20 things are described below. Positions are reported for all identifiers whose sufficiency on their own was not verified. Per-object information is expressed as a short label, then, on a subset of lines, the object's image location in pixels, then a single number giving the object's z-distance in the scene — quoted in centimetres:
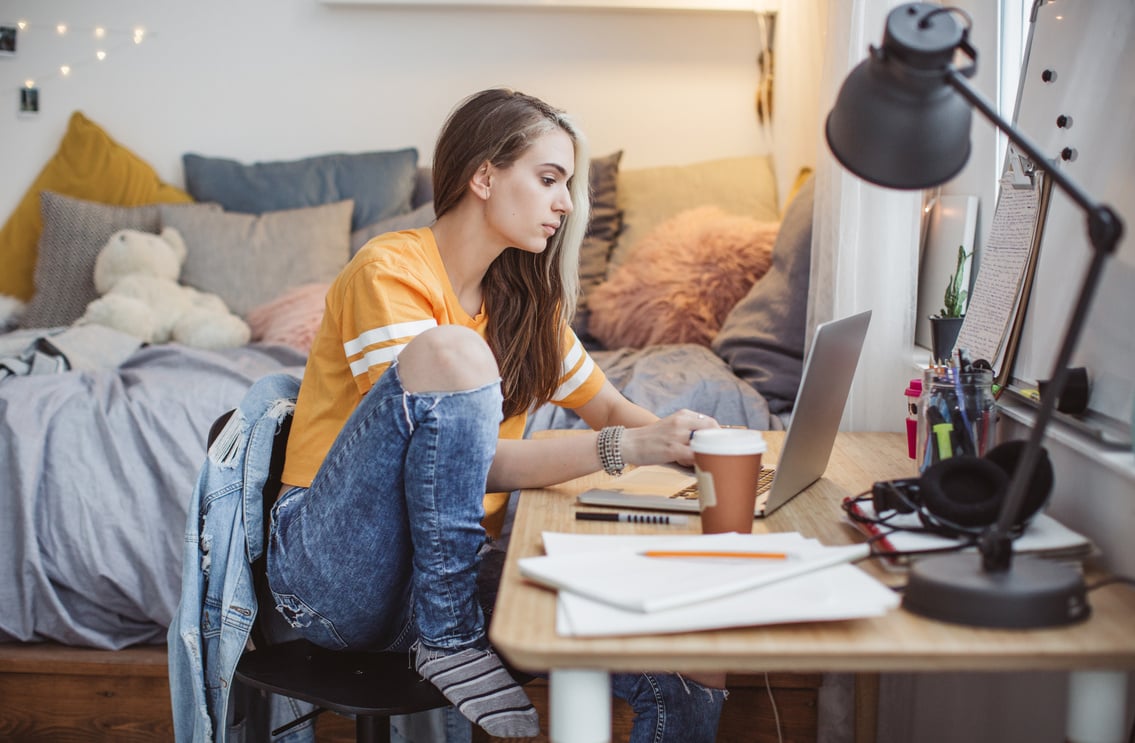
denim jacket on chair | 120
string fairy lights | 300
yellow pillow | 290
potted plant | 138
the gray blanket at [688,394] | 192
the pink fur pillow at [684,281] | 238
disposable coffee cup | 91
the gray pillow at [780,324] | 200
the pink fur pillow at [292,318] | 248
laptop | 99
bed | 182
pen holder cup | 104
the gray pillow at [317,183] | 285
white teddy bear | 251
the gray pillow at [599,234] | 262
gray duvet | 182
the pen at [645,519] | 101
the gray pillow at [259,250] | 270
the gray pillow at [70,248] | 271
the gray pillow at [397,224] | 263
